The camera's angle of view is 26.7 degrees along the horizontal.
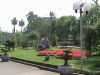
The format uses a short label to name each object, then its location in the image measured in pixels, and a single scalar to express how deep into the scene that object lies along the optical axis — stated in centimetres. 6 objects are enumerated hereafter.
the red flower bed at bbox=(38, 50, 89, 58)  1662
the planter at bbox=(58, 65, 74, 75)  1073
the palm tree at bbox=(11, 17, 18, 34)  10694
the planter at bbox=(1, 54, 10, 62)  1992
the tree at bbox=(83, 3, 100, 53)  1455
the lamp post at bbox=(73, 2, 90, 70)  1170
